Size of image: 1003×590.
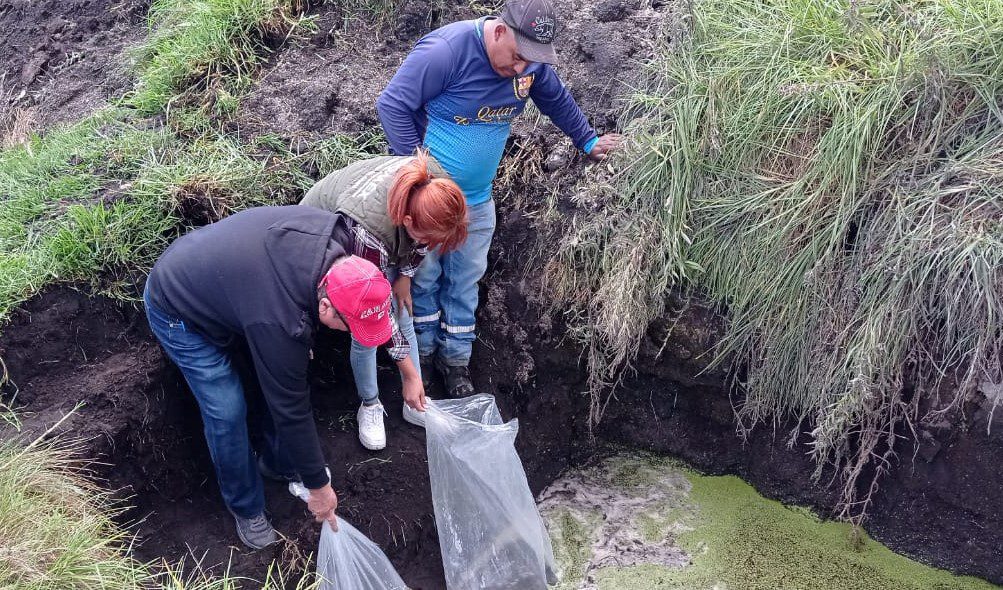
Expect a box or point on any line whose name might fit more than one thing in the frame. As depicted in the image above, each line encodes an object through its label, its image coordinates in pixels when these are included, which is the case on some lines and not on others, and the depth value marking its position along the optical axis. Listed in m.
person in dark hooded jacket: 2.36
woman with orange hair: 2.51
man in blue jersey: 3.00
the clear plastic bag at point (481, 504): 3.10
